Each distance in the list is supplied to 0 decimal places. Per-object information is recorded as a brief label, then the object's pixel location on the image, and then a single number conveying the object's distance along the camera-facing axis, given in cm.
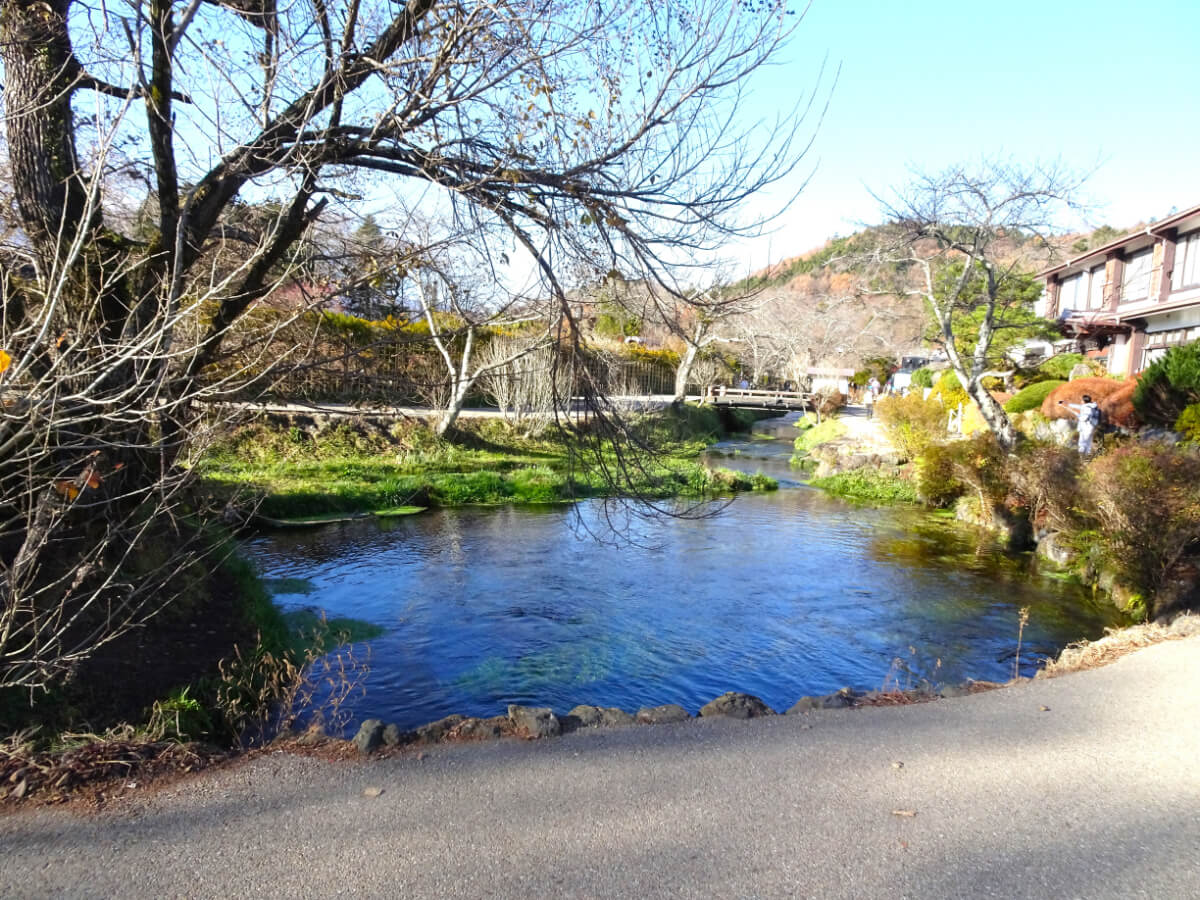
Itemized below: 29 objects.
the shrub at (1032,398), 2370
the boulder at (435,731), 491
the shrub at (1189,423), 1484
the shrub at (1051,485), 1312
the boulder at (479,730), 496
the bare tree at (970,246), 1794
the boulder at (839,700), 579
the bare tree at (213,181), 507
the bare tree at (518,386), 2173
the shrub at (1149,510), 988
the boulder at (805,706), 568
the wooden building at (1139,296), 2431
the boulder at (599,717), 525
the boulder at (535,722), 504
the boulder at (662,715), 539
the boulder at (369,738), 471
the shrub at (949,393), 2616
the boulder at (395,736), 482
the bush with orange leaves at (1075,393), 2062
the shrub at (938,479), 1919
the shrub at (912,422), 2227
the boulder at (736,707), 554
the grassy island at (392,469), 1603
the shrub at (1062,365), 2842
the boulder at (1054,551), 1348
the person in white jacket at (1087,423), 1623
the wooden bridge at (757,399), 3976
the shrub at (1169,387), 1656
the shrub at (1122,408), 1862
